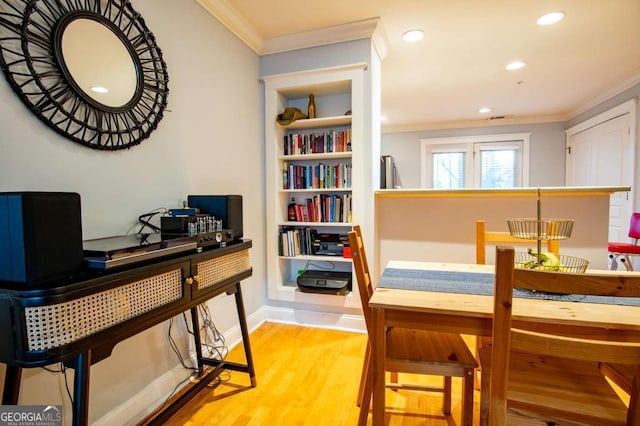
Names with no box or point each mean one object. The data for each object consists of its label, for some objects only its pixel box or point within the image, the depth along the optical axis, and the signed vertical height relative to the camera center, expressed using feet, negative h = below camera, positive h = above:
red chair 10.40 -1.55
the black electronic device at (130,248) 3.21 -0.52
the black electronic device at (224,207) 5.44 -0.10
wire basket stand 4.01 -0.44
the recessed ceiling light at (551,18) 7.32 +4.20
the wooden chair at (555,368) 2.60 -1.68
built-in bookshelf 8.17 +0.59
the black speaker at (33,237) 2.62 -0.28
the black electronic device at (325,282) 7.99 -2.06
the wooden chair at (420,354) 4.03 -2.00
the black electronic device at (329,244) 8.60 -1.17
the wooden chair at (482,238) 5.81 -0.70
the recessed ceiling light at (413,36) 8.07 +4.19
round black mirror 3.64 +1.76
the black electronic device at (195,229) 4.61 -0.41
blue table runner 3.68 -1.13
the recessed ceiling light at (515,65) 10.12 +4.28
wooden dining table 3.19 -1.17
